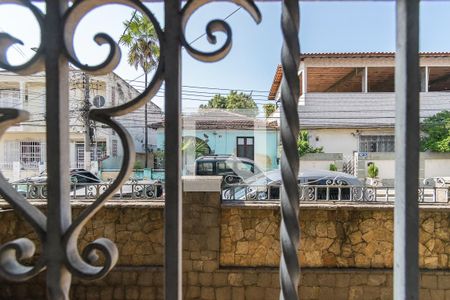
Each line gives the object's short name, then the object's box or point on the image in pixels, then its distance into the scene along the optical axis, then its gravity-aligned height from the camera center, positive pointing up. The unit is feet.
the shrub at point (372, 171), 31.78 -2.44
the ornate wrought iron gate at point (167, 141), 1.71 +0.04
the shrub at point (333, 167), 33.62 -2.14
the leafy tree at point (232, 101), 71.28 +12.25
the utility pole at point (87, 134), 30.61 +1.41
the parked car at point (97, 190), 14.16 -2.24
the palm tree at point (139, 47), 37.17 +13.22
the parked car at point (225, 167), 24.34 -1.54
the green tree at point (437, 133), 34.83 +1.84
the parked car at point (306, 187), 14.87 -2.11
